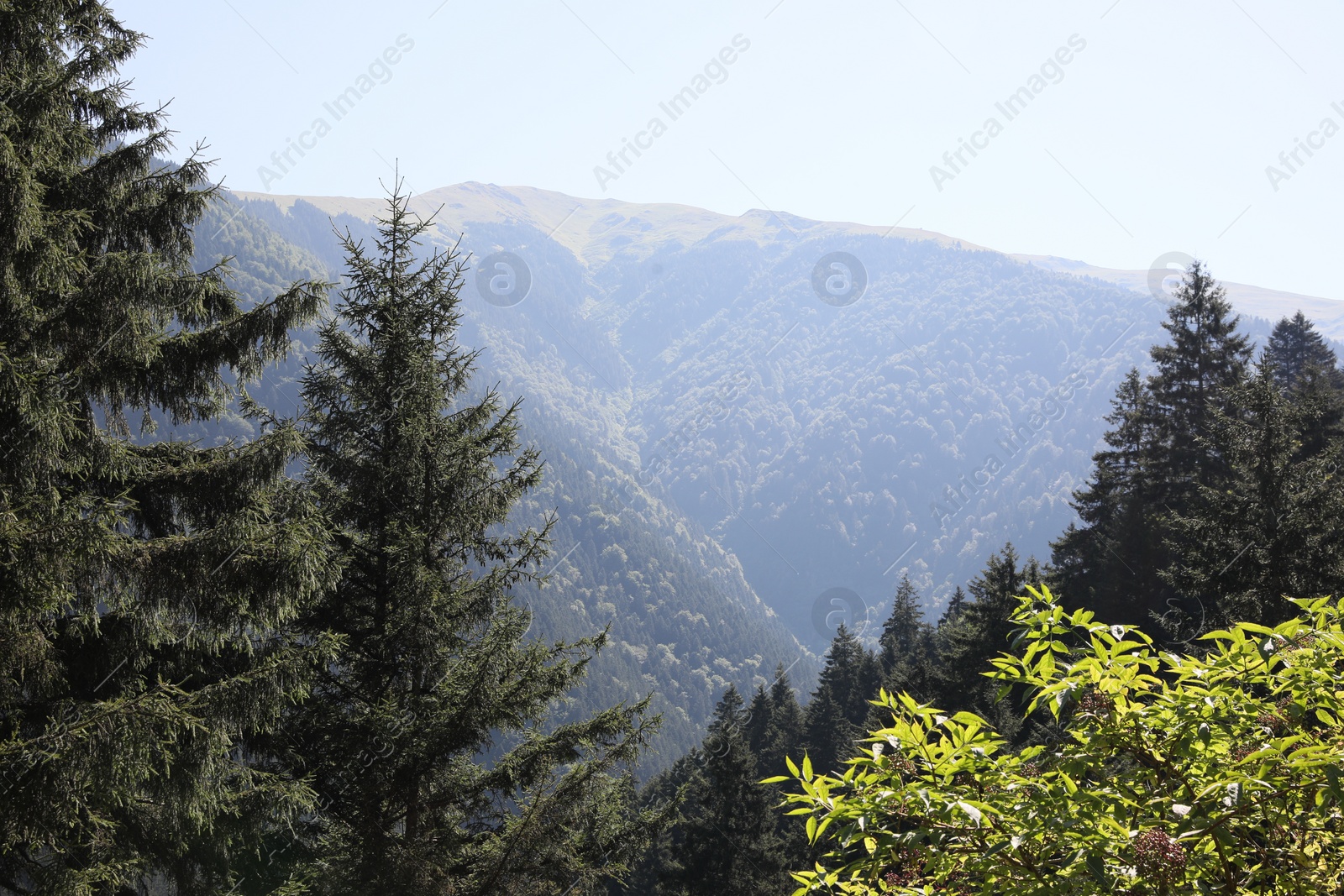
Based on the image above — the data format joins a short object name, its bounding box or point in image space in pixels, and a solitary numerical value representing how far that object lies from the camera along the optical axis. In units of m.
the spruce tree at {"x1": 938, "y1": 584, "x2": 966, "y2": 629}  58.09
